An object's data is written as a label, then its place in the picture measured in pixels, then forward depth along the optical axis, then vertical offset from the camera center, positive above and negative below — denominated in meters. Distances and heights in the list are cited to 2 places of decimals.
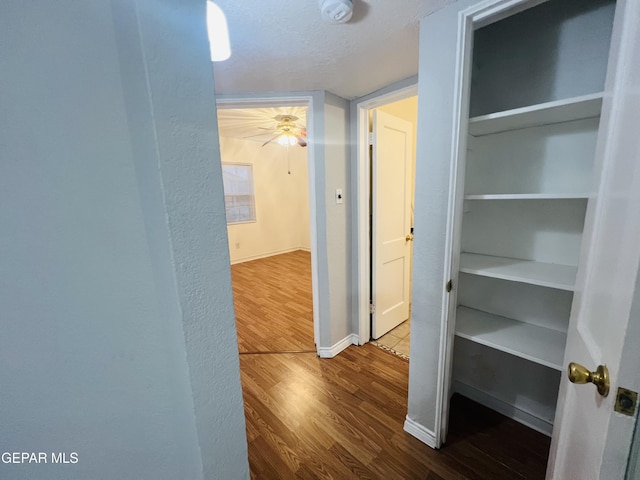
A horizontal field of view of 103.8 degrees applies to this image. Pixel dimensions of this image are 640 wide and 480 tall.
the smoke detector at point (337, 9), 0.97 +0.73
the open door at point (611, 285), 0.49 -0.22
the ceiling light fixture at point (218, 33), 1.04 +0.76
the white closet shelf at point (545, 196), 0.97 -0.02
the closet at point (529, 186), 1.11 +0.03
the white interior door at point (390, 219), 2.12 -0.22
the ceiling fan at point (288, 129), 3.04 +0.91
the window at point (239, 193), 4.77 +0.11
